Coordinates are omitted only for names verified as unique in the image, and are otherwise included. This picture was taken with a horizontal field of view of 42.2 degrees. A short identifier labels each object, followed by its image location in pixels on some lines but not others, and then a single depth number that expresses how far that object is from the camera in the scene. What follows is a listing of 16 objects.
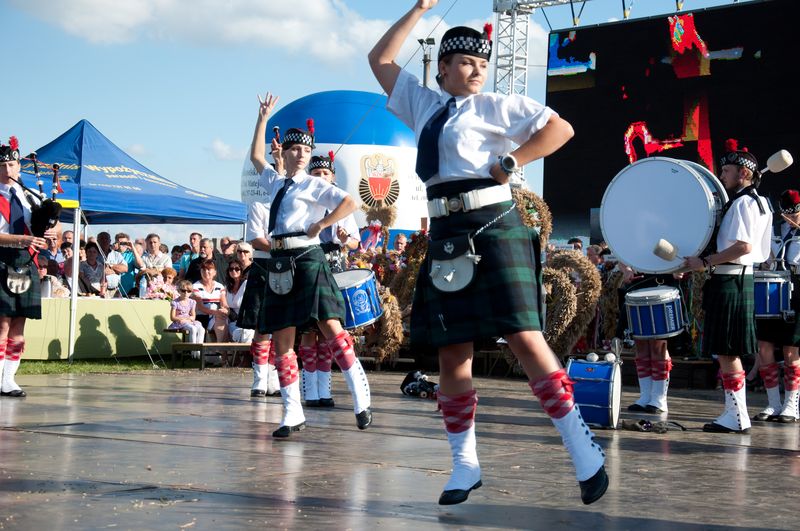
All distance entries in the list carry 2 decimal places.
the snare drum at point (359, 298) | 6.71
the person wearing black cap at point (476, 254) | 3.53
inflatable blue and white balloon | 26.69
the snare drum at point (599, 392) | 6.10
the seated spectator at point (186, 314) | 11.86
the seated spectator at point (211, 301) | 12.08
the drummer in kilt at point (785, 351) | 7.09
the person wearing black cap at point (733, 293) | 6.16
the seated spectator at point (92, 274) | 12.79
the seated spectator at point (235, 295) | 11.73
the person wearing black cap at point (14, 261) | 7.18
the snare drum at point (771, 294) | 6.92
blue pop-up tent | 11.66
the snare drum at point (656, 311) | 6.95
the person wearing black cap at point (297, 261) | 5.68
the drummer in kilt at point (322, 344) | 6.60
